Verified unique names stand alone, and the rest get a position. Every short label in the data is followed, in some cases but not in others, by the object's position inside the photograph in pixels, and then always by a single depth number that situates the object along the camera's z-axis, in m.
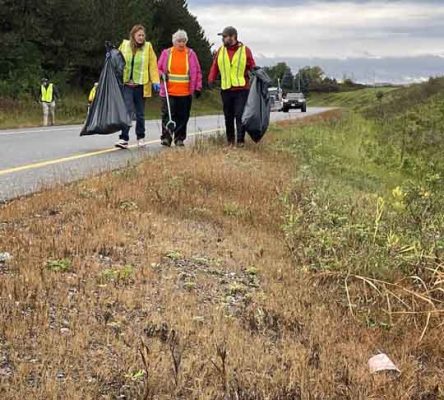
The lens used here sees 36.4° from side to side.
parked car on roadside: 50.62
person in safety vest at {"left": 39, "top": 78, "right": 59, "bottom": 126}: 24.94
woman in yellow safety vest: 10.87
